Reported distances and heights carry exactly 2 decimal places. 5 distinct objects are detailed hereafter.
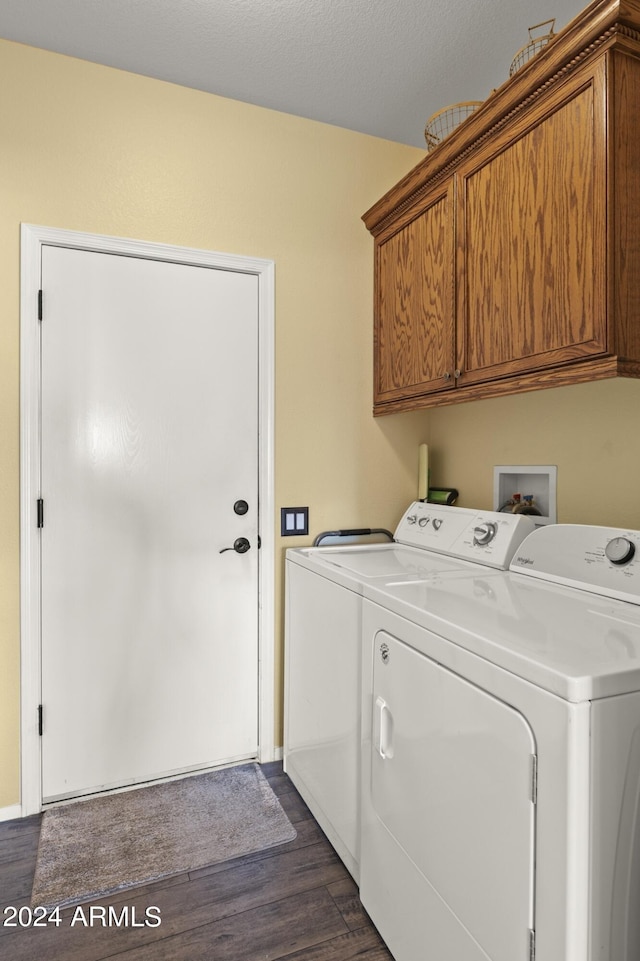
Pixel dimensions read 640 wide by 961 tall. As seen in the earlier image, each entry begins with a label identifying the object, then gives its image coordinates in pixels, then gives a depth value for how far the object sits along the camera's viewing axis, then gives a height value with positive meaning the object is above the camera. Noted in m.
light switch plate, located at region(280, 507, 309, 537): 2.25 -0.20
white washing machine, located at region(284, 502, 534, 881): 1.61 -0.51
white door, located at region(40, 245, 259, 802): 1.95 -0.17
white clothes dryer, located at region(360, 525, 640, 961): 0.86 -0.52
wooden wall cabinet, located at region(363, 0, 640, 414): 1.29 +0.68
